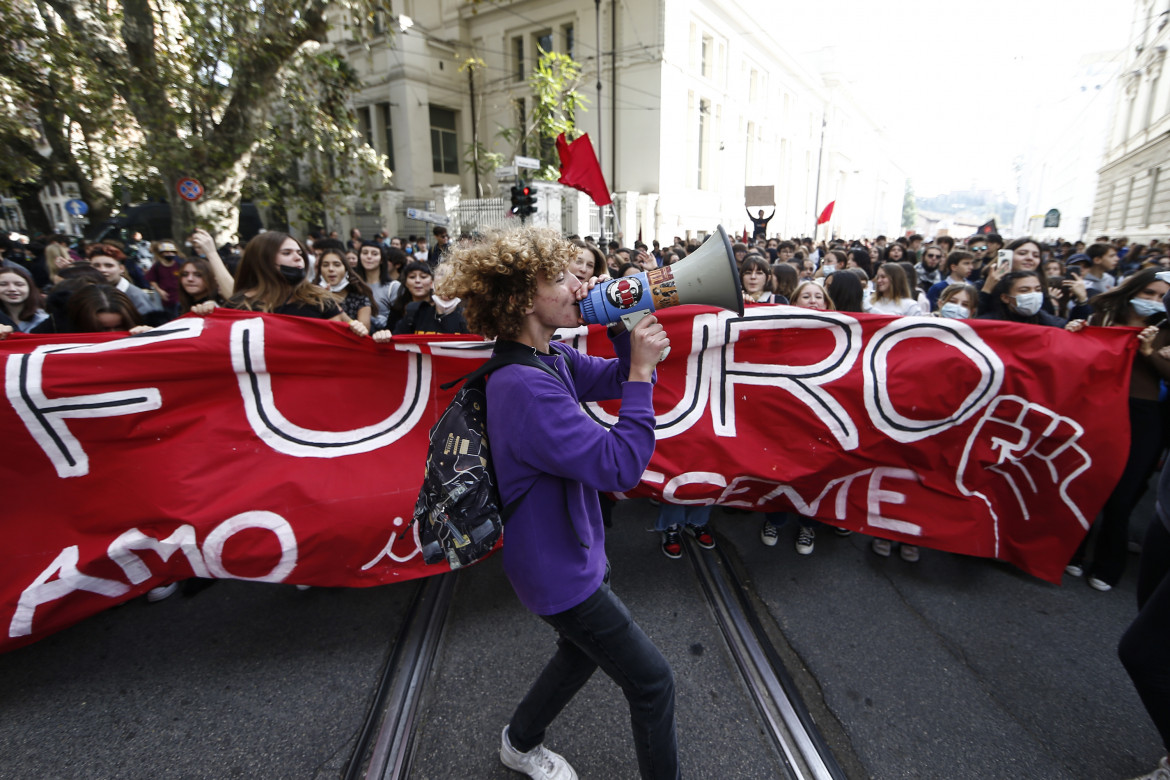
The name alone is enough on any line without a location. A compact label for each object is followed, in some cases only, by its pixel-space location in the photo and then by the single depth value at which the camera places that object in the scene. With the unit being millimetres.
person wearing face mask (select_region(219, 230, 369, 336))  3721
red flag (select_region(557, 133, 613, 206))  10836
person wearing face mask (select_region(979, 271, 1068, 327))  3939
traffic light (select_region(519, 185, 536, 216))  13766
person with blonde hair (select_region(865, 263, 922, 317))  4977
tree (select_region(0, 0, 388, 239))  10750
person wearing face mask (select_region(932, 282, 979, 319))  4336
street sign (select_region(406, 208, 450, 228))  12750
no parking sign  8867
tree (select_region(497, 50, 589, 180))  20844
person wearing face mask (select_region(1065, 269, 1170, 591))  3227
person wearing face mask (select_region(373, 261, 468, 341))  4047
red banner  2627
